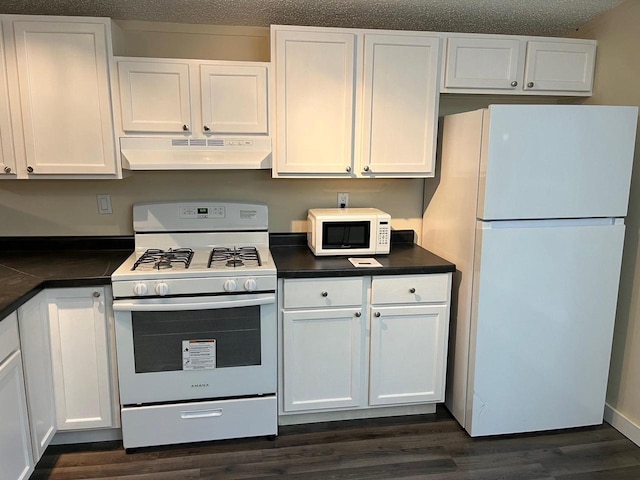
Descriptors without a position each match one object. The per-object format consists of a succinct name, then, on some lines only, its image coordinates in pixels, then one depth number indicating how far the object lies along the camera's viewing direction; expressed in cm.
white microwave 255
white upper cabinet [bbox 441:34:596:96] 248
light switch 266
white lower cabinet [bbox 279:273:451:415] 236
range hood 227
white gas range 216
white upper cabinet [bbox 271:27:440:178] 238
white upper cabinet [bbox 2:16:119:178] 220
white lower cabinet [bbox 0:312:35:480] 175
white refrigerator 219
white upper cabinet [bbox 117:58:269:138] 231
